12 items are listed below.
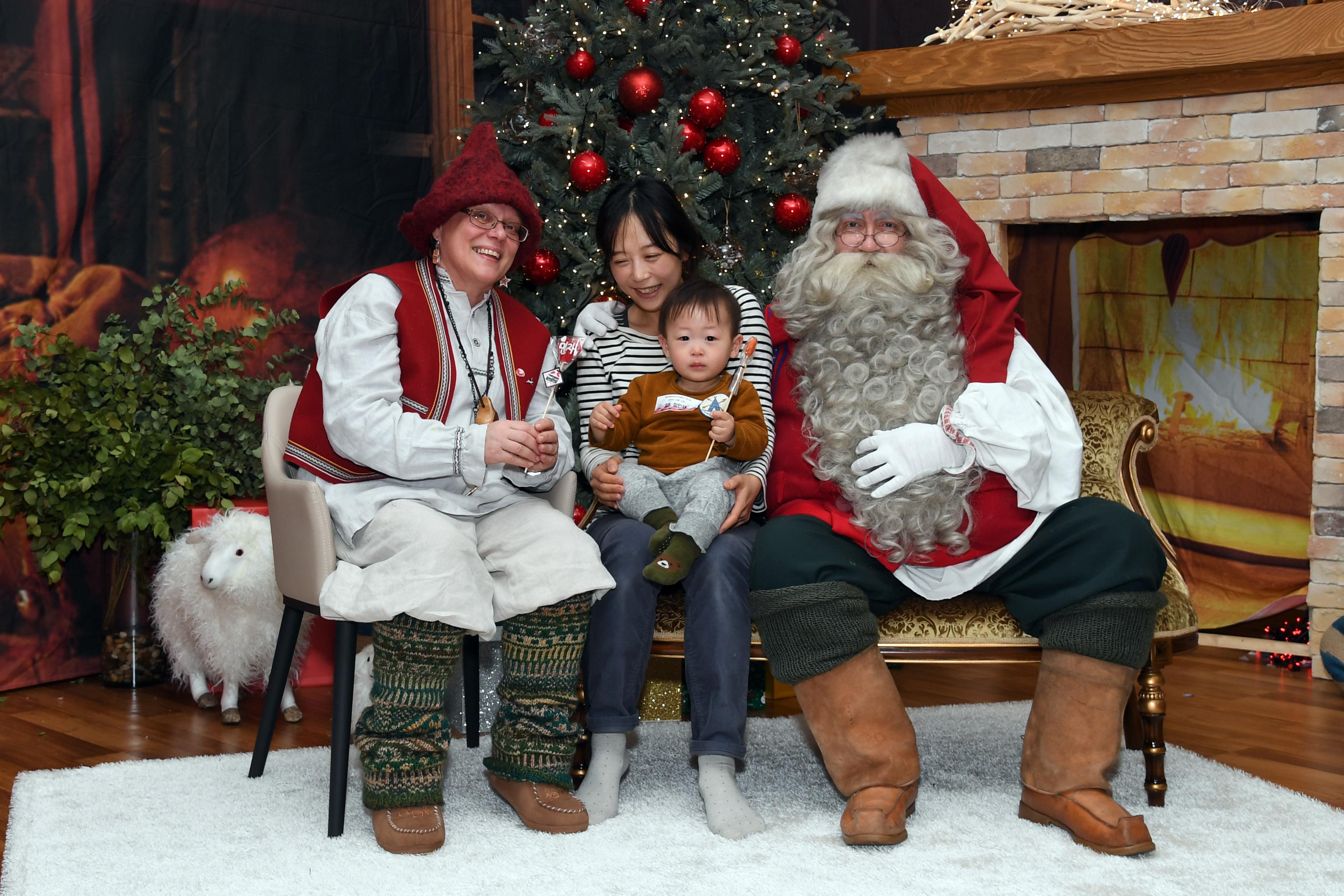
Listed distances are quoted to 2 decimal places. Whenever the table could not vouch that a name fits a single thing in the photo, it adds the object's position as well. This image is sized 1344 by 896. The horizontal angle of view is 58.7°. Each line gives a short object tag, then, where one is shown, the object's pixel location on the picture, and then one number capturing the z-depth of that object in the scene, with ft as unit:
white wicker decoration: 13.14
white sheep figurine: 10.78
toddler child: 8.64
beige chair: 7.77
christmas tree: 11.82
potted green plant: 11.51
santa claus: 7.67
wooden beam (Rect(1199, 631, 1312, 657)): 13.44
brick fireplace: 12.64
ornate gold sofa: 8.29
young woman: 7.99
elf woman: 7.54
